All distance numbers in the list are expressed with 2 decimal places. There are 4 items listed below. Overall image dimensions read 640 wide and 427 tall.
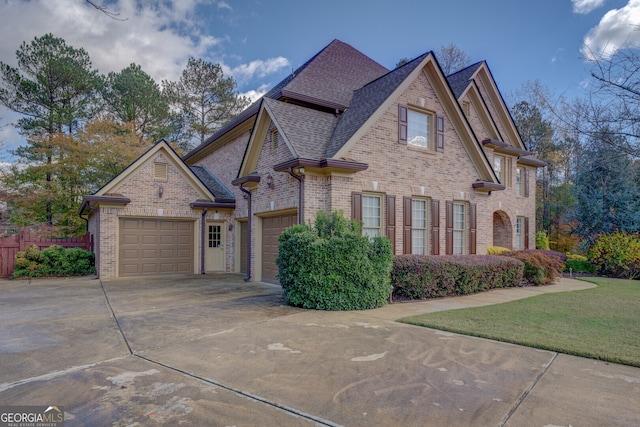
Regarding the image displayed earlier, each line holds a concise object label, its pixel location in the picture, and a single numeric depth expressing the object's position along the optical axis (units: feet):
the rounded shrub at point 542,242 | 69.51
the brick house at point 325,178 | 35.83
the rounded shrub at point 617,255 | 50.21
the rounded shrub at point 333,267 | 26.05
